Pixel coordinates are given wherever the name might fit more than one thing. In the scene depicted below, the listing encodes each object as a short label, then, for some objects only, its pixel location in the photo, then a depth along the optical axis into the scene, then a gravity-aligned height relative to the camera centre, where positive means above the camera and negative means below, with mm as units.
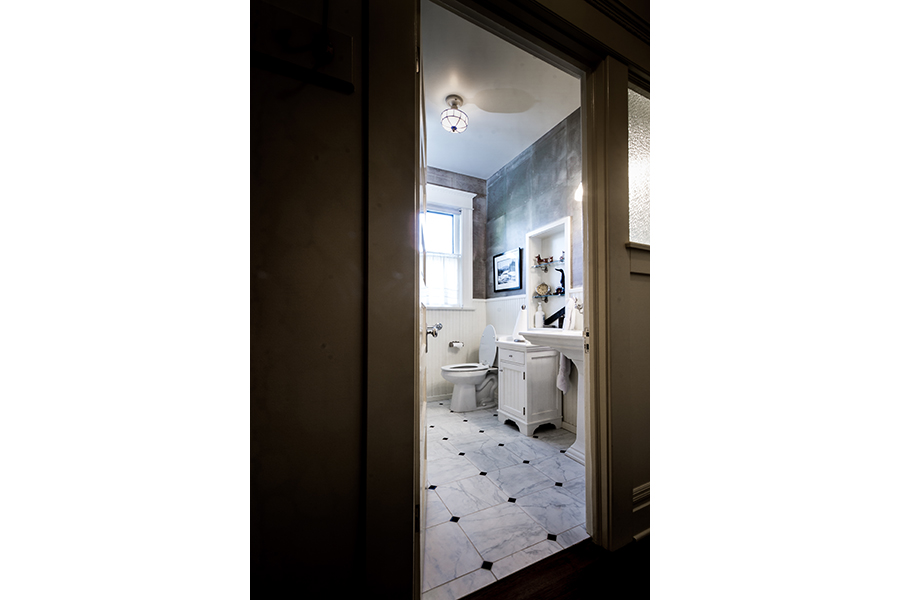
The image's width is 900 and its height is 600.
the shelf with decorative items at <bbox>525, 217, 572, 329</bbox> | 2932 +369
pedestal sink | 2057 -287
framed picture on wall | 3443 +405
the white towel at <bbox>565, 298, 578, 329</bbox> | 2691 -65
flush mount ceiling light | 2583 +1592
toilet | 3189 -778
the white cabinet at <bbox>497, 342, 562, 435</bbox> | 2652 -722
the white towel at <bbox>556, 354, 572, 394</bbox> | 2605 -593
